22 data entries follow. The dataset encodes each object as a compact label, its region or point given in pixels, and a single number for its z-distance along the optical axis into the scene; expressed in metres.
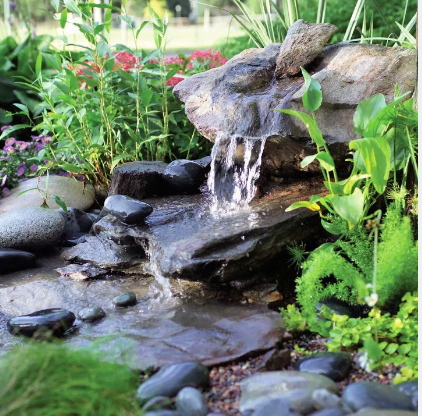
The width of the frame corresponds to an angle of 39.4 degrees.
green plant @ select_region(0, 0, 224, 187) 4.52
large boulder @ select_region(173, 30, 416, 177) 3.80
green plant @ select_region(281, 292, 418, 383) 2.47
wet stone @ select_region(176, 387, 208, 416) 2.24
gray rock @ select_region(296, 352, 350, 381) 2.49
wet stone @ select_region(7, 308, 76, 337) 3.06
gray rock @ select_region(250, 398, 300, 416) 2.16
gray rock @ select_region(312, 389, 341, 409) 2.19
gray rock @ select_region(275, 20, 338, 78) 4.20
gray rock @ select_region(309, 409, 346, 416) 2.11
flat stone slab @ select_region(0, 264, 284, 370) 2.75
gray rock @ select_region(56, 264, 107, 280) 3.94
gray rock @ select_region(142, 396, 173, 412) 2.26
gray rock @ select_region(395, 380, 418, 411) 2.21
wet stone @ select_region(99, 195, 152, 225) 3.91
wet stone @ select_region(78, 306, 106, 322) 3.27
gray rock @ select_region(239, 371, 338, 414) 2.21
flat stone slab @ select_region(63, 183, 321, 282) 3.23
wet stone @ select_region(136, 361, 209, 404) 2.35
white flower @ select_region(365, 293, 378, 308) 2.33
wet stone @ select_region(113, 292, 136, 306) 3.43
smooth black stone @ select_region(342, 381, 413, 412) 2.17
